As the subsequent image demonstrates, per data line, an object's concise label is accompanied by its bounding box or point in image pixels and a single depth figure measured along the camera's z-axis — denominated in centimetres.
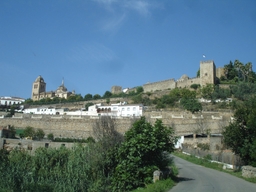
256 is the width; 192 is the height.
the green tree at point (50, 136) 4191
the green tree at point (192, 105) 5012
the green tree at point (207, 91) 5938
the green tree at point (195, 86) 6756
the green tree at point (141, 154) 1352
